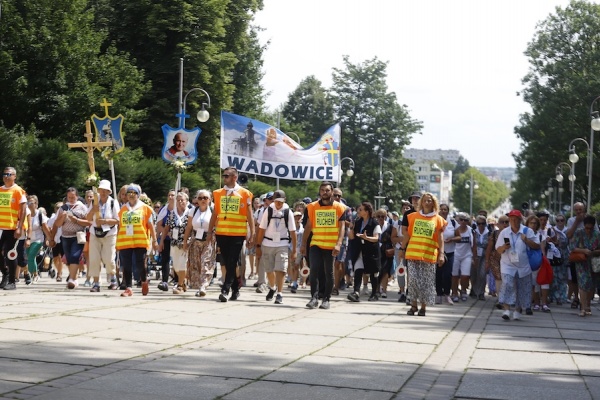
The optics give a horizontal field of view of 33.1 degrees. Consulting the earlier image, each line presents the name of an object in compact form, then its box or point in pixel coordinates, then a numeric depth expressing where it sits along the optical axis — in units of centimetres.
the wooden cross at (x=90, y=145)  1976
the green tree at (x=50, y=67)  4084
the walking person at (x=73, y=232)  1712
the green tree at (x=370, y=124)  8669
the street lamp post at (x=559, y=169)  5935
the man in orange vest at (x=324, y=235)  1484
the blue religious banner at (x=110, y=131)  2234
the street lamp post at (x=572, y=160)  4766
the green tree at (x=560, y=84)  6169
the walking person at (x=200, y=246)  1608
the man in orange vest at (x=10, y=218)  1590
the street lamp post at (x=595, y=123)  3806
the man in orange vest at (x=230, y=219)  1527
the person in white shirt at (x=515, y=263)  1498
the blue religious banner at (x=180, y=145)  2264
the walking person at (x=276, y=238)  1617
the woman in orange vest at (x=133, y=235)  1555
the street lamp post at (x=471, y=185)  17801
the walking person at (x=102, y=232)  1628
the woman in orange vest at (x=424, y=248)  1438
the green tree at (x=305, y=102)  10710
